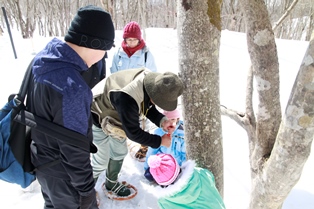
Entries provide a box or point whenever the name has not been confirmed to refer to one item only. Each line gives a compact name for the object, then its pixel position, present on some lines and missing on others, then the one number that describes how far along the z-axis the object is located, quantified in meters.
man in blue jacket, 1.20
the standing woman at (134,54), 3.17
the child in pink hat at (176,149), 2.84
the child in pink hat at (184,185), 1.40
